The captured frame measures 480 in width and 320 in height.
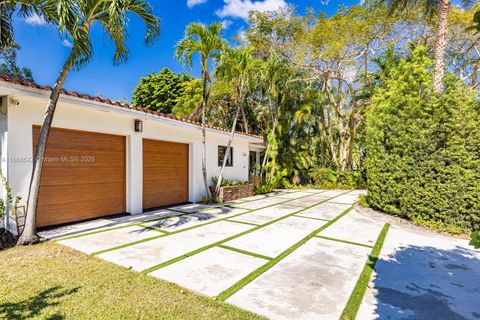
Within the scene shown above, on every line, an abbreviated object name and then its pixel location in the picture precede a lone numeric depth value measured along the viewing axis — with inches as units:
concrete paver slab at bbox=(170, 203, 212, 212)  353.1
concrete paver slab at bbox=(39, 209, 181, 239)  227.0
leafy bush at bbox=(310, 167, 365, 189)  658.2
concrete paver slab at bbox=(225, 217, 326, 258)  199.5
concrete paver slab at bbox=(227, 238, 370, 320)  117.9
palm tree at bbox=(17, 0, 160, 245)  179.0
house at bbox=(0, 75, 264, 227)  215.0
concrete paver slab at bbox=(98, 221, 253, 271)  170.2
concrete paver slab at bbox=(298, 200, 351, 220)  321.1
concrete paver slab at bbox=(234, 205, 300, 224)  294.7
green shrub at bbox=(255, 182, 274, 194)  532.0
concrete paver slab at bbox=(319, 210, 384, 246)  229.3
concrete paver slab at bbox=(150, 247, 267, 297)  139.6
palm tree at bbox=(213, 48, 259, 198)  367.9
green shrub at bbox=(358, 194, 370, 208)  356.3
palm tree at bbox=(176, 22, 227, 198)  330.3
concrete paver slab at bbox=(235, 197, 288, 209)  386.7
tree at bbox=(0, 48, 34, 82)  419.2
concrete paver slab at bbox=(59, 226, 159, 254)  195.0
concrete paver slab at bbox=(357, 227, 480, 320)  118.6
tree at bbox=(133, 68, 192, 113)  1085.1
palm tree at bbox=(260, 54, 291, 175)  494.9
